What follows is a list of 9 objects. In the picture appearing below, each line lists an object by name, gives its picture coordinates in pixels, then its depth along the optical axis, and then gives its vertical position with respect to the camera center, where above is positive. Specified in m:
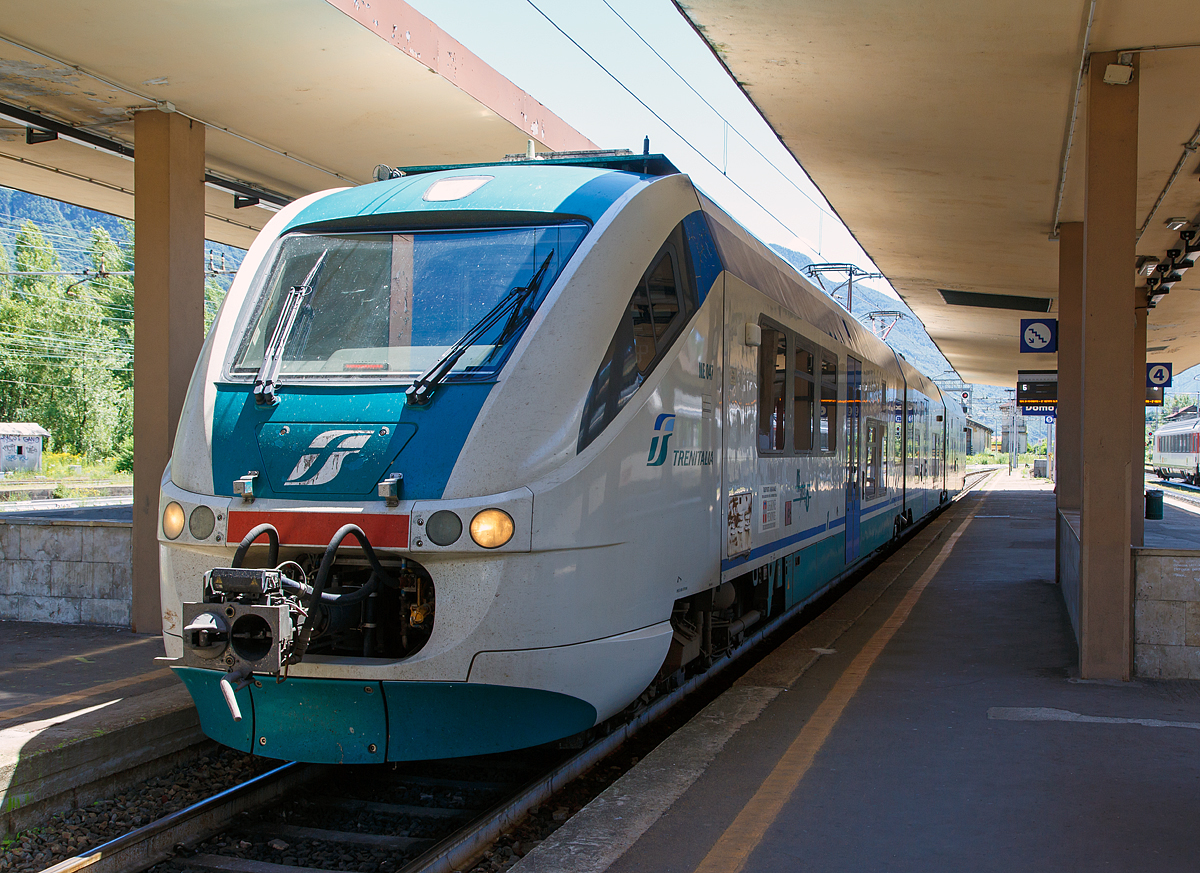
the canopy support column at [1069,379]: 11.78 +0.80
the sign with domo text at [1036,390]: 22.94 +1.29
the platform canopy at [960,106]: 6.89 +2.89
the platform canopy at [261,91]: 6.86 +2.78
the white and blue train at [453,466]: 4.28 -0.12
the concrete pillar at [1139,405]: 10.86 +0.64
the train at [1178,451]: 44.28 -0.16
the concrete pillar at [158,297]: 8.33 +1.17
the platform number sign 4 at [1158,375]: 21.94 +1.57
